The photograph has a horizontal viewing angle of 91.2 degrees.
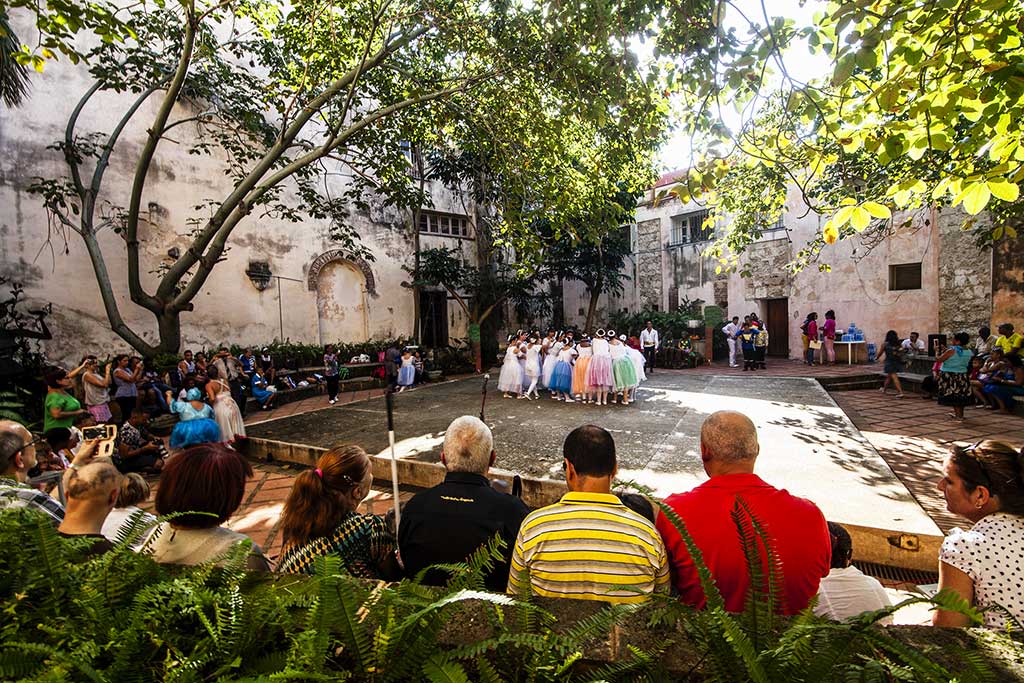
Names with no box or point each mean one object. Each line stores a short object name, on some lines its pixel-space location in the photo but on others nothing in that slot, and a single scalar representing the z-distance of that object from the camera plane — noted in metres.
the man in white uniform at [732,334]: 16.09
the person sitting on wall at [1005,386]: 7.70
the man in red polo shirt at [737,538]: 1.76
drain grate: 3.50
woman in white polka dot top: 1.78
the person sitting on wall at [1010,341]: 8.17
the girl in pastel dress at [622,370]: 9.70
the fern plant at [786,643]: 0.91
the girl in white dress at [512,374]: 11.30
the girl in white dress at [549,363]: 11.12
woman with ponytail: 2.19
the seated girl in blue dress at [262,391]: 10.43
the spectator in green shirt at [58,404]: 5.77
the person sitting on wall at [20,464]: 2.53
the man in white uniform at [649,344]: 15.23
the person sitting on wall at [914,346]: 13.46
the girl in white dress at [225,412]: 6.88
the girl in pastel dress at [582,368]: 10.23
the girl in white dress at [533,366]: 11.05
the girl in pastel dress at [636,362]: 10.18
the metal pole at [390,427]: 3.29
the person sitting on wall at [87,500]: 2.26
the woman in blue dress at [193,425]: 6.26
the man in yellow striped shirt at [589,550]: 1.69
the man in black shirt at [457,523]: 2.25
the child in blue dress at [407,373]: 12.94
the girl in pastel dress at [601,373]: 9.77
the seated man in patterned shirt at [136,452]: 6.13
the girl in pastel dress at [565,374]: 10.73
